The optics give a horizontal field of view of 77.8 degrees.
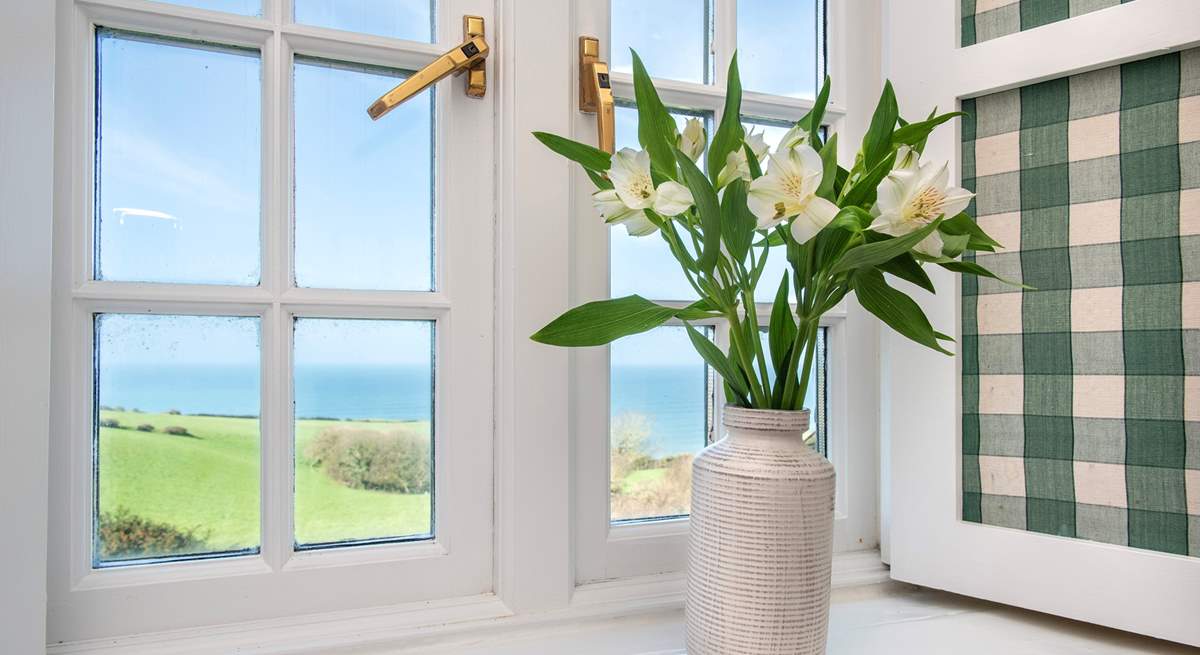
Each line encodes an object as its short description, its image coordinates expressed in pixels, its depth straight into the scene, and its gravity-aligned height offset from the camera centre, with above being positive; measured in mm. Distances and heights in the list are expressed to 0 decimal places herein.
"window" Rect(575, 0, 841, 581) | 1005 -43
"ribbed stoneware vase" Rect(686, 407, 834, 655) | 744 -214
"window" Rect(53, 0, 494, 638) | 833 +21
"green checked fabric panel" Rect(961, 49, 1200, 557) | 879 +25
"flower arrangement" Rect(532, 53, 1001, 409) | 691 +110
